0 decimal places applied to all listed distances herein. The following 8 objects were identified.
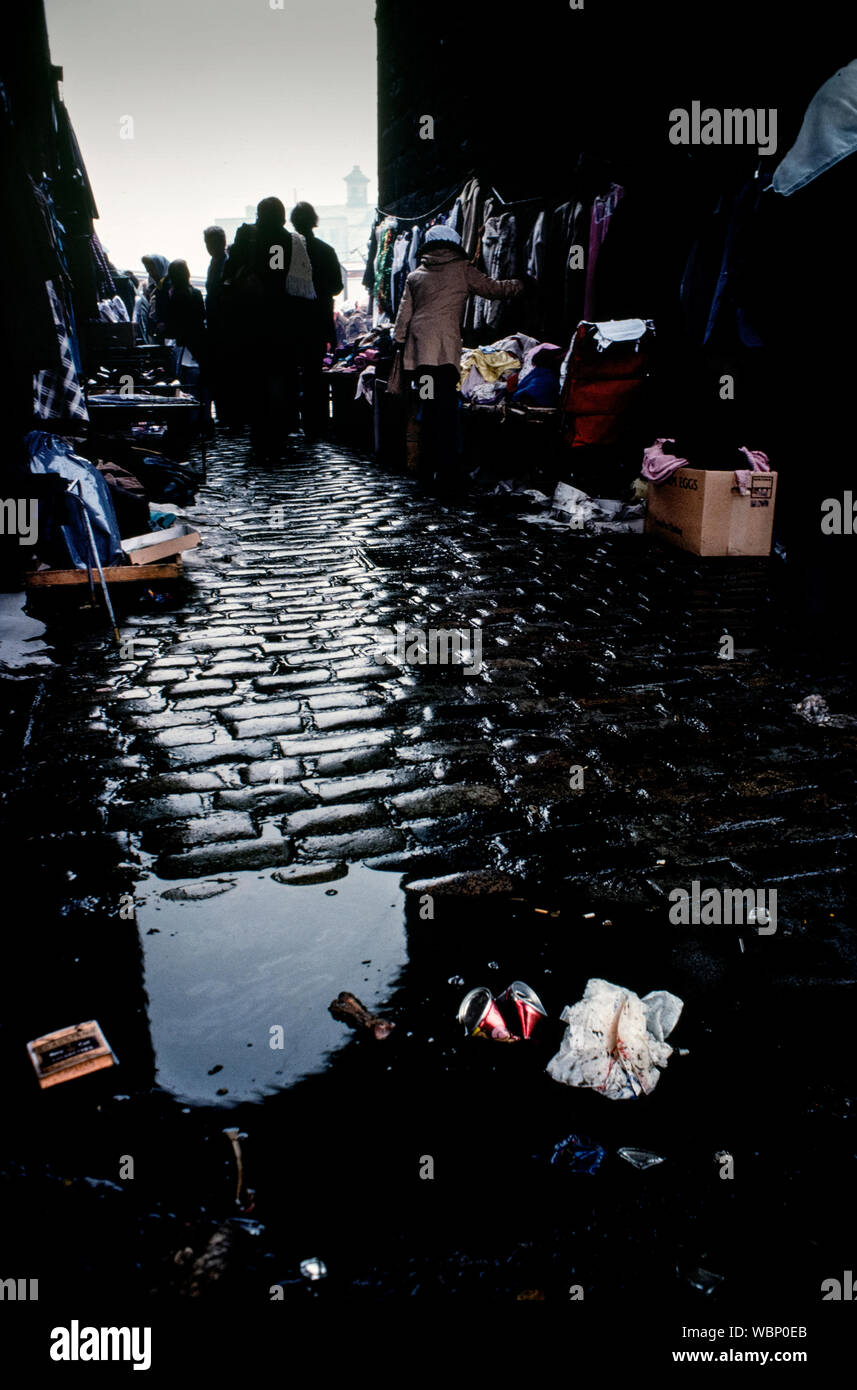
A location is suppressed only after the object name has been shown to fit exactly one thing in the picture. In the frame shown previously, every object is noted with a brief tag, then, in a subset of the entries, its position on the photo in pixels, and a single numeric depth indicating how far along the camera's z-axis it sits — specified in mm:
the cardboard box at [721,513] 6438
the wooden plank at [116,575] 5136
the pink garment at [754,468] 6406
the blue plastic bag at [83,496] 4977
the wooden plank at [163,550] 5578
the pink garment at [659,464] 6824
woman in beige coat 8703
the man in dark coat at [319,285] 11414
